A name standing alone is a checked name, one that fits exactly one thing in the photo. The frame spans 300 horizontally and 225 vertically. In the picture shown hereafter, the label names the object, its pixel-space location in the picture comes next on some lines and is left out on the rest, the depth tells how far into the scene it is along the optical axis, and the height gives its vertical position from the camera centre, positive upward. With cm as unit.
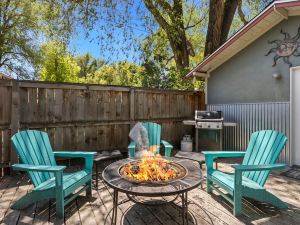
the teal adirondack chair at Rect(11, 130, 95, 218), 208 -75
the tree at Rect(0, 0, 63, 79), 1284 +569
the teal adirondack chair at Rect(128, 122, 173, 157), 378 -41
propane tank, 509 -89
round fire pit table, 164 -70
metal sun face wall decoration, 399 +147
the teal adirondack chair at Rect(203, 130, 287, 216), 216 -78
